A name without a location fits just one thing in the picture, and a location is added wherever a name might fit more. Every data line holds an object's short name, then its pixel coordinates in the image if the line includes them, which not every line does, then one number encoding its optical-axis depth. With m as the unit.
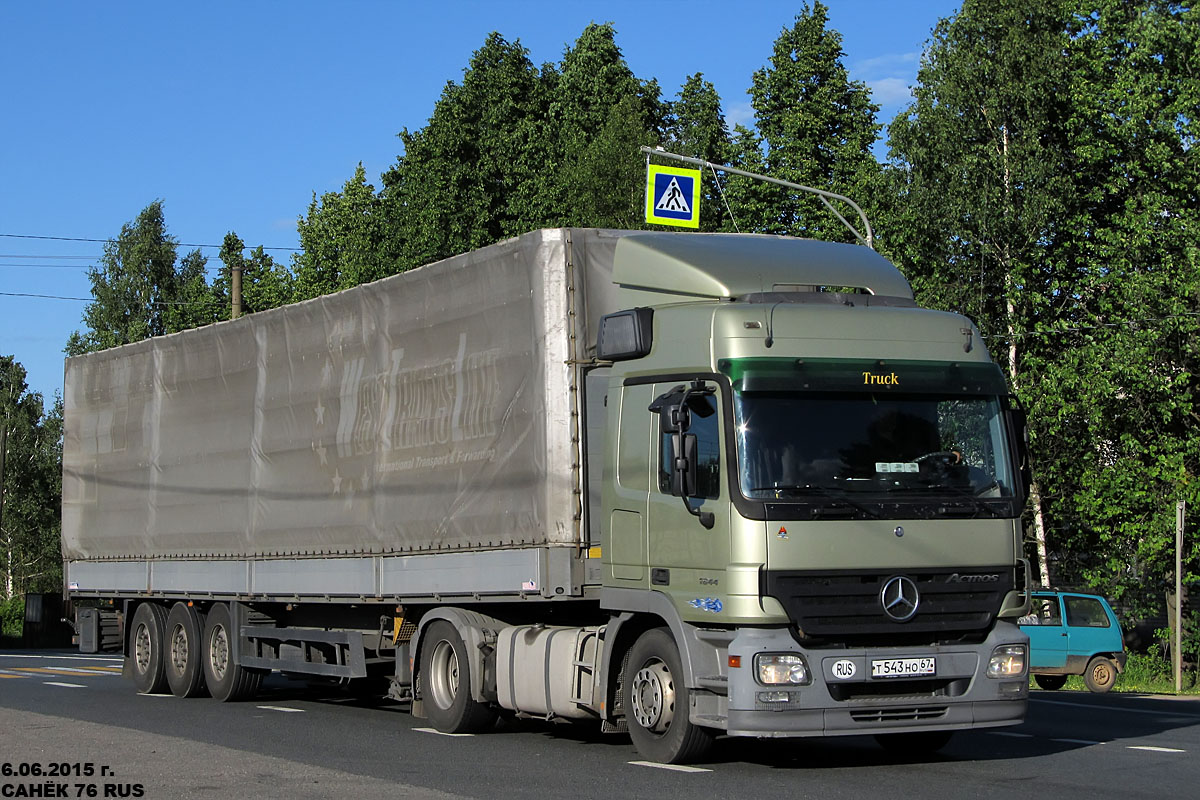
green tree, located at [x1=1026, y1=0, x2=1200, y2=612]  28.67
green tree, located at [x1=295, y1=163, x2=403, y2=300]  50.62
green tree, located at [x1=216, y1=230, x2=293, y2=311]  68.19
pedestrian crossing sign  25.09
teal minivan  24.38
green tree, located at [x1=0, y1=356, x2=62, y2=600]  81.50
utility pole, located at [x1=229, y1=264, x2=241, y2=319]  39.67
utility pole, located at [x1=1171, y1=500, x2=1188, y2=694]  22.59
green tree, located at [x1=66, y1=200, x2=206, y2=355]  74.31
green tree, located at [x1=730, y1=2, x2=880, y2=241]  46.25
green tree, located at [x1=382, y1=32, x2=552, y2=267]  47.62
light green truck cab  10.38
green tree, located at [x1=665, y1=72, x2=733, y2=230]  48.11
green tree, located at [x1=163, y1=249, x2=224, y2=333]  73.38
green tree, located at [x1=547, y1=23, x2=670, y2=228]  45.28
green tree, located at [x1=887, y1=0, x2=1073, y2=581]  32.53
